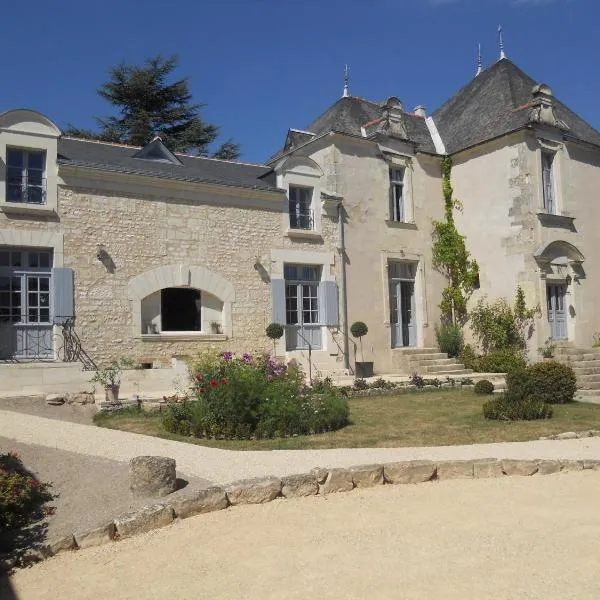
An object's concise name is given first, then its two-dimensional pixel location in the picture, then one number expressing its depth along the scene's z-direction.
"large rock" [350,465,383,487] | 5.55
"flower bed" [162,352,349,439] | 7.77
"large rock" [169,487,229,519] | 4.83
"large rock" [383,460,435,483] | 5.69
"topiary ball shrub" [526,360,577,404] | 10.57
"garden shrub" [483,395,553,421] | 8.91
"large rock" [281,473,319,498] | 5.27
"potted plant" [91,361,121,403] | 10.05
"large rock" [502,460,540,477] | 5.97
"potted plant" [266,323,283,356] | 13.36
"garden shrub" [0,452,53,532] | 4.66
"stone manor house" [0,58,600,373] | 11.62
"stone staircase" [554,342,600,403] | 14.20
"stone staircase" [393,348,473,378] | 15.05
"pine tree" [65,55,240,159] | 22.77
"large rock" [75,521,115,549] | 4.37
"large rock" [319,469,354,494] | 5.43
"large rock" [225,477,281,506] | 5.09
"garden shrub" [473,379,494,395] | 11.80
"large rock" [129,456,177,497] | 5.05
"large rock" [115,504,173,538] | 4.51
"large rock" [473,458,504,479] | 5.92
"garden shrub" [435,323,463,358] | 16.09
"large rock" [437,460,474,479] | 5.87
